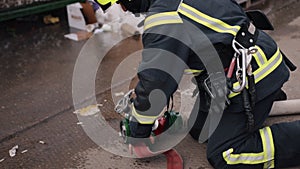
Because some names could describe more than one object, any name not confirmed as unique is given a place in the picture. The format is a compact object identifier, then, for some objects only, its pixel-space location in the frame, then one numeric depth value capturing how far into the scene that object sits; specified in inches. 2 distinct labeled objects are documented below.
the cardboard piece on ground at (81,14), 188.5
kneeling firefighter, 85.3
